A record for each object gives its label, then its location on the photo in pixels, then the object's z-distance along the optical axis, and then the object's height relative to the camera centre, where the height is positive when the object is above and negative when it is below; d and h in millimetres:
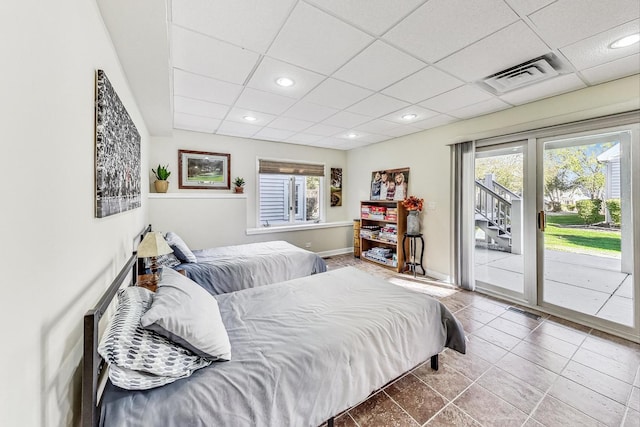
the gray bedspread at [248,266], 2791 -624
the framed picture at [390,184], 4652 +608
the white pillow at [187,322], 1123 -517
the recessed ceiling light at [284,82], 2461 +1345
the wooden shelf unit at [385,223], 4559 -214
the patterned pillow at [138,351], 980 -565
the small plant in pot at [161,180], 3871 +552
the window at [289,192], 5146 +508
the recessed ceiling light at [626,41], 1807 +1291
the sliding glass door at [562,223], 2479 -106
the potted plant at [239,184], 4574 +573
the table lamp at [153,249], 2082 -287
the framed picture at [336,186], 5969 +694
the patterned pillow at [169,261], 2762 -514
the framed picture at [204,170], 4277 +806
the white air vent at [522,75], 2203 +1324
